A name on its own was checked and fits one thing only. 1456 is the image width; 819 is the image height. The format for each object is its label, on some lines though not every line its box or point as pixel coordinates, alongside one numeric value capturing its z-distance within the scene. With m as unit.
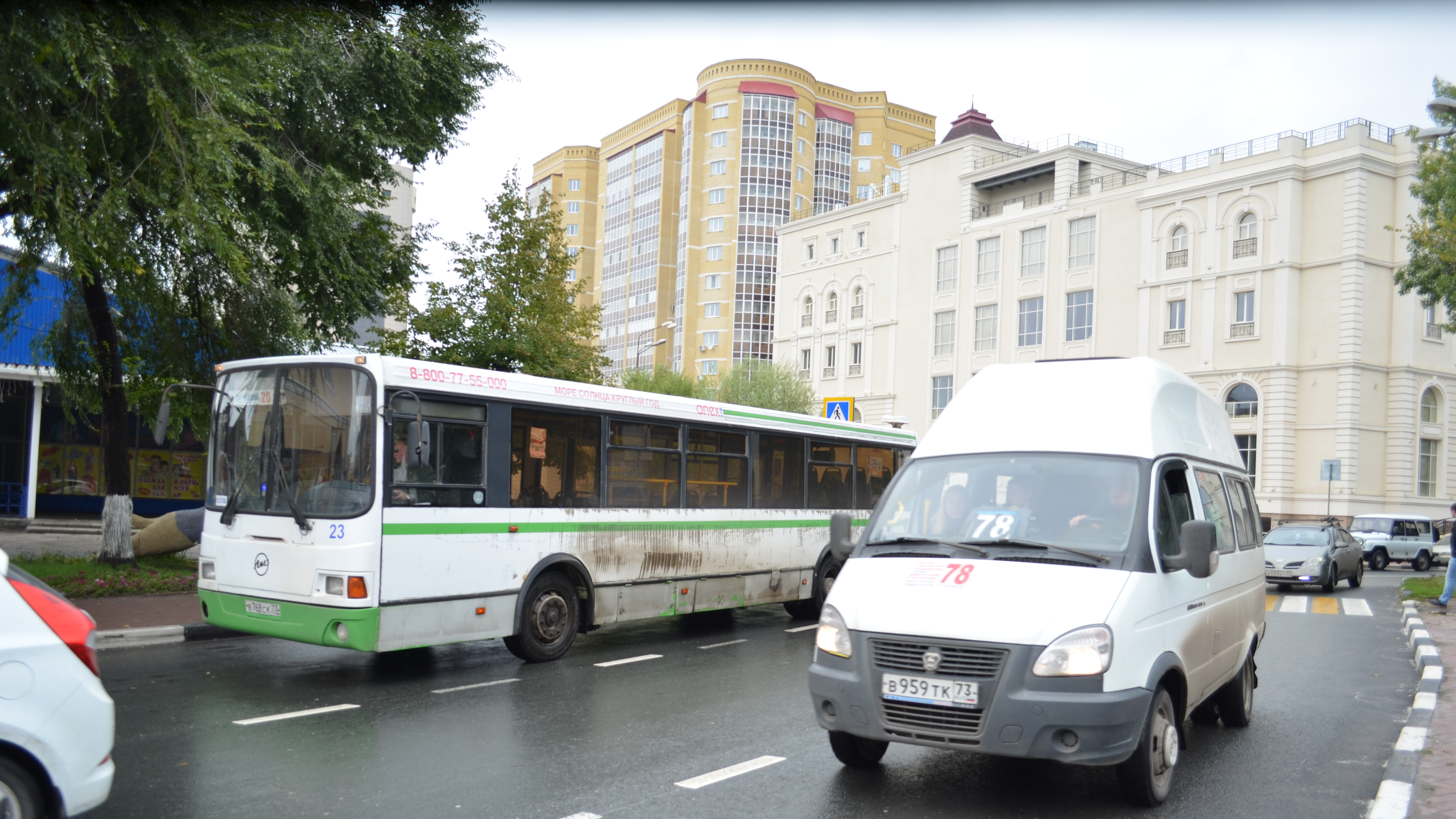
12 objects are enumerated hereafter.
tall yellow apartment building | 92.88
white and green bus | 9.03
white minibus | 5.44
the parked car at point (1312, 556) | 22.47
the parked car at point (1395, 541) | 34.09
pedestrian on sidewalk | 16.89
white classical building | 46.38
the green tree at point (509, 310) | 23.05
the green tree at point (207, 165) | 9.62
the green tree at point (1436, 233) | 21.41
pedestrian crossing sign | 23.56
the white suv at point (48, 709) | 4.13
